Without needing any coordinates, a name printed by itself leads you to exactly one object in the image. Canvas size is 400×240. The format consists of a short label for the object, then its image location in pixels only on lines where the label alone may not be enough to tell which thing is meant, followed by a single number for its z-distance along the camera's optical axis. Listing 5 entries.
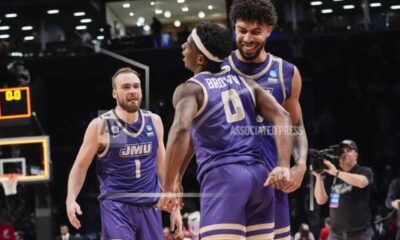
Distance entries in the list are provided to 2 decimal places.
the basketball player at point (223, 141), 3.78
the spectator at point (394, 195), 6.76
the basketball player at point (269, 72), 4.21
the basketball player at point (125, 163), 5.73
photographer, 6.78
